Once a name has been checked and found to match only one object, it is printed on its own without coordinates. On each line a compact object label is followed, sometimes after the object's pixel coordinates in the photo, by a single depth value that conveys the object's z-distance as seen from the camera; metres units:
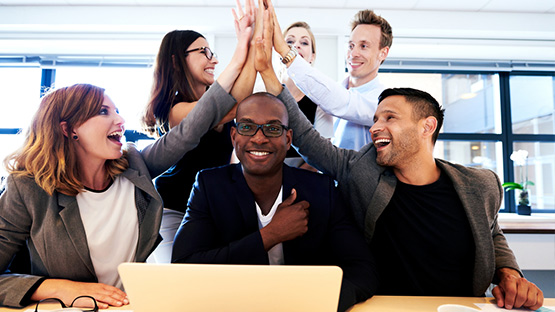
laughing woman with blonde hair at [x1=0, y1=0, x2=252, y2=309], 1.24
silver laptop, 0.71
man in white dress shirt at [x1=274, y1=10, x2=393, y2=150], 1.84
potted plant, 4.14
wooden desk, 1.03
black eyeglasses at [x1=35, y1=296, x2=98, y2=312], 1.04
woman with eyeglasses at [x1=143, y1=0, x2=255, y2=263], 1.75
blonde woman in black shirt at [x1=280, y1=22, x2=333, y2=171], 2.01
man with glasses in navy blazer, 1.22
